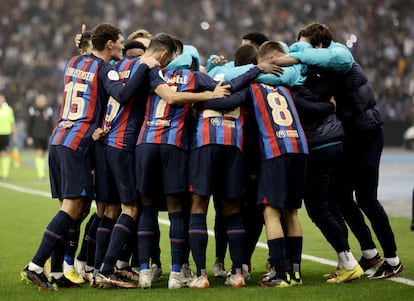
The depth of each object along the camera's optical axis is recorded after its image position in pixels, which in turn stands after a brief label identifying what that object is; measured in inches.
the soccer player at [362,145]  679.1
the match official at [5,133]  1851.6
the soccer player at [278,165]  628.7
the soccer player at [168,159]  629.0
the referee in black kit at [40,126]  1847.9
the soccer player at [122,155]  633.0
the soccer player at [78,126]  628.7
